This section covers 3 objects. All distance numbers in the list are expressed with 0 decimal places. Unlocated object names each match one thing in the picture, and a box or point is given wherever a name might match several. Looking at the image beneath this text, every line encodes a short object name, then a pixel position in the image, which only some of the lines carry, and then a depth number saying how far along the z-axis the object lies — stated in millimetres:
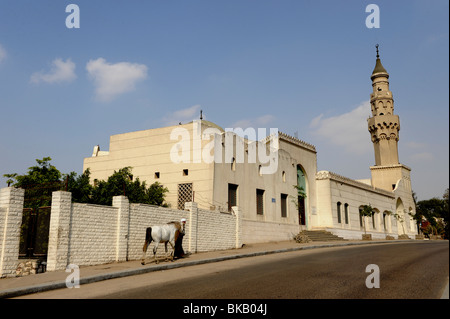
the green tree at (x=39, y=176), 15766
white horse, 14258
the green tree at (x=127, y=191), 22438
